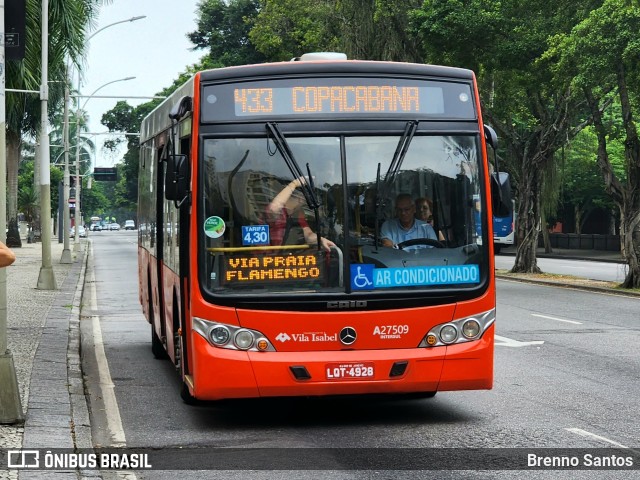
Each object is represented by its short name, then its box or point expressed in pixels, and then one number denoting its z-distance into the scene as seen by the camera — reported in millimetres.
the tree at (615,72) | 24891
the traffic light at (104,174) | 105212
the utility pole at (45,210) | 25438
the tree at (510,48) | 29578
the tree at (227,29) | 66438
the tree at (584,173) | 59375
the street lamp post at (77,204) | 55203
